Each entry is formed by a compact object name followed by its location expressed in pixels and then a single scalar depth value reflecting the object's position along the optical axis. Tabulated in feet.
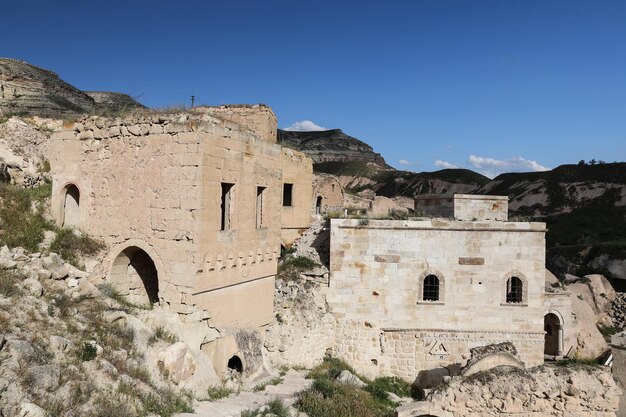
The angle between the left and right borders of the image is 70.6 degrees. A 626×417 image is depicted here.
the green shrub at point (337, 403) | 26.43
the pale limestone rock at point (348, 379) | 34.76
